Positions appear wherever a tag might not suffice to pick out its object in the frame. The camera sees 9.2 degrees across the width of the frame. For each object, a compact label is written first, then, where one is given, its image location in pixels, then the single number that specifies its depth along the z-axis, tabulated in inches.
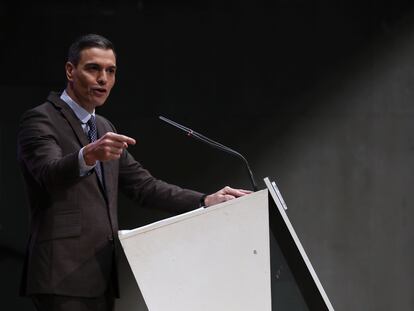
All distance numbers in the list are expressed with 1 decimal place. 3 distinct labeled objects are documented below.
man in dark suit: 332.1
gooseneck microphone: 338.0
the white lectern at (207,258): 324.4
